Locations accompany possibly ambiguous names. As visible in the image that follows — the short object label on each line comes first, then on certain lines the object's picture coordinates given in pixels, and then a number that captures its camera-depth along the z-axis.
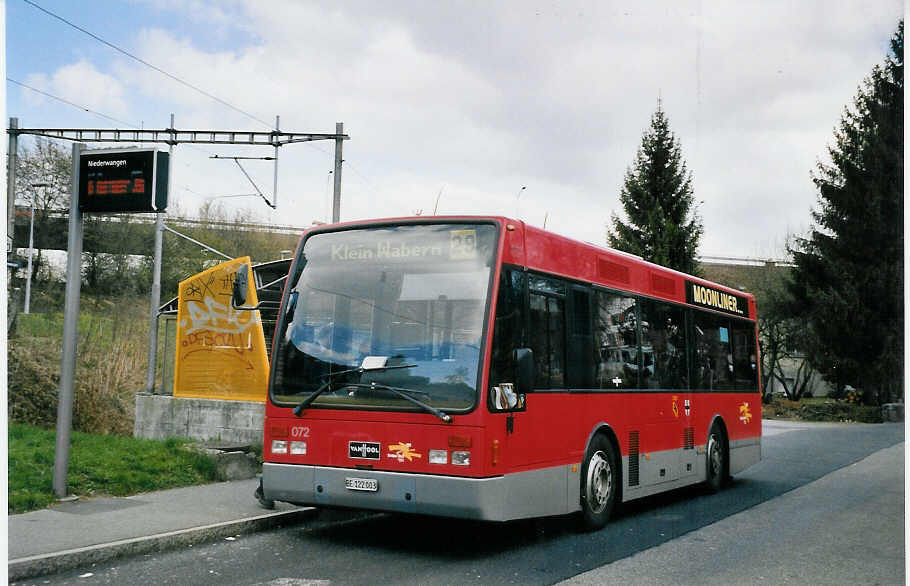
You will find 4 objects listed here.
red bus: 7.80
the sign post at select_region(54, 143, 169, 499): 9.26
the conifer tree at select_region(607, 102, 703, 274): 40.62
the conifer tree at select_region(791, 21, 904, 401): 37.00
